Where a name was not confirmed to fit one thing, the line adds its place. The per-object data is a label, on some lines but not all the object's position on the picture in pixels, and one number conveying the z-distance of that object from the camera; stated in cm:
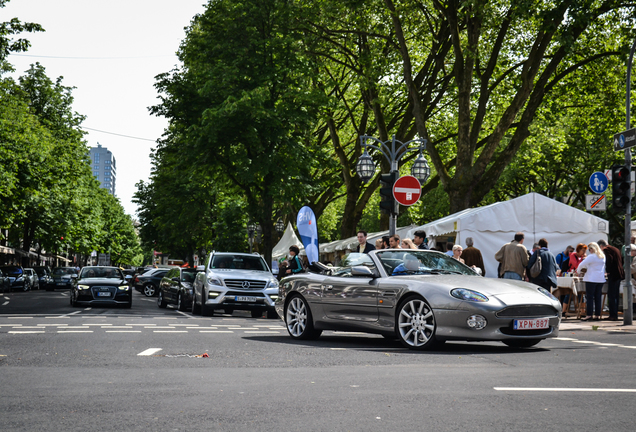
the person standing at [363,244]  1586
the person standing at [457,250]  1728
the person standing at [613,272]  1758
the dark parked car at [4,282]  4225
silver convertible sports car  980
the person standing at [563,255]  2158
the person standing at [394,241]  1579
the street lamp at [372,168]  2116
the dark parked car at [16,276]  4612
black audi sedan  2461
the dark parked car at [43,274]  5432
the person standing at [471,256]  1794
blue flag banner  1903
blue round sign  1878
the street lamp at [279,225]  4562
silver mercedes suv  1888
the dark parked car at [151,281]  4112
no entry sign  1714
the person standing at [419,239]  1595
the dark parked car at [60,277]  5028
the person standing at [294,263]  1881
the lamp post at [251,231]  4366
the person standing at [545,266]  1719
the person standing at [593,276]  1742
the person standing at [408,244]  1480
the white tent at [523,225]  2161
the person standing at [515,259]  1709
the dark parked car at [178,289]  2380
